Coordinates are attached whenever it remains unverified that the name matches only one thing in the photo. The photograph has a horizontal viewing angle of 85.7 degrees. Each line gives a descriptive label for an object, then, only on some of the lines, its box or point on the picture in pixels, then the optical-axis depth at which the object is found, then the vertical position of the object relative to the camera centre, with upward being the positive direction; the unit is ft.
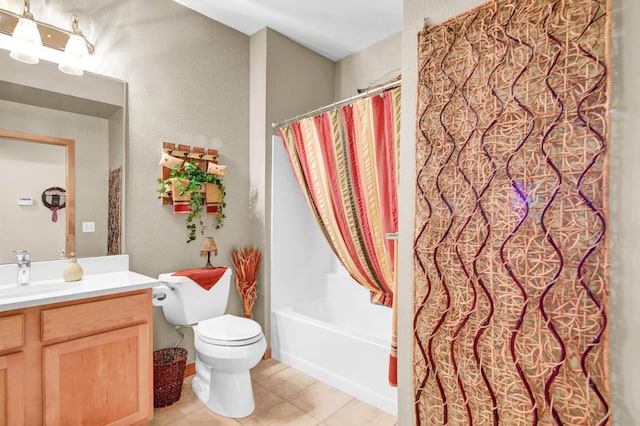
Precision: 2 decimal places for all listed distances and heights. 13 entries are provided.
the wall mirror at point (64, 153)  6.08 +1.09
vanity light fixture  5.85 +3.01
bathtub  6.90 -3.14
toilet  6.50 -2.49
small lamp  8.08 -0.88
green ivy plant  7.77 +0.56
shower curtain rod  6.67 +2.42
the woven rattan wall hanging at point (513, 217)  3.54 -0.06
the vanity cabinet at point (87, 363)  4.84 -2.31
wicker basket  6.87 -3.45
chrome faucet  5.82 -0.97
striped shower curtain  7.00 +0.76
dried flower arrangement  9.04 -1.68
